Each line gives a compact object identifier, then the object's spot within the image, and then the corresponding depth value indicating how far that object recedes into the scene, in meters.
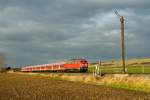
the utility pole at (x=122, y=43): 47.19
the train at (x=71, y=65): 73.81
